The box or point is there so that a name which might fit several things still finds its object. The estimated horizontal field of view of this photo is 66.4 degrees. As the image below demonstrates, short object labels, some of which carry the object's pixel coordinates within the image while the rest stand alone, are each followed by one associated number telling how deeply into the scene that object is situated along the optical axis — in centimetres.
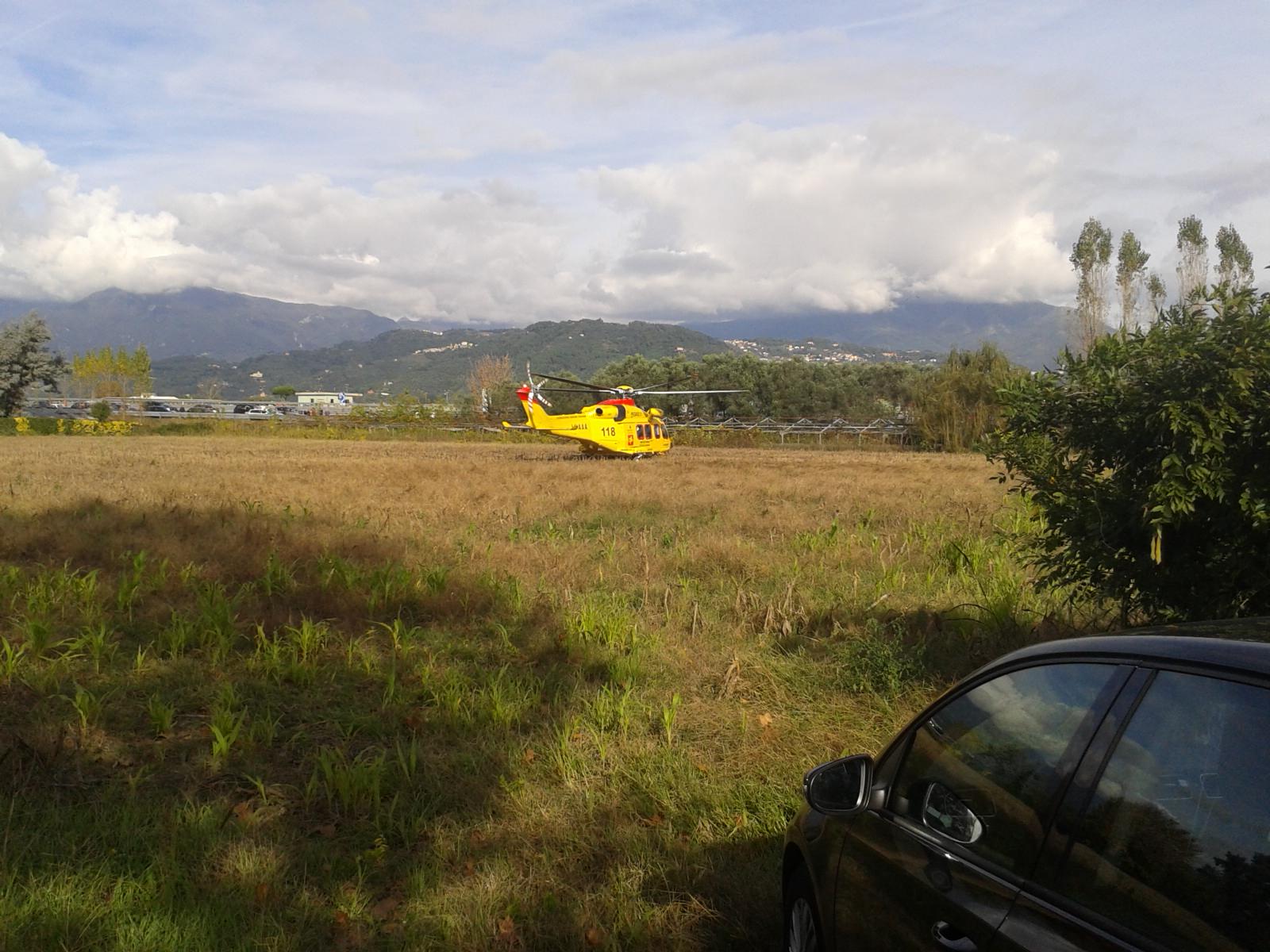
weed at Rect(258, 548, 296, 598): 895
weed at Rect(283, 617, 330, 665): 705
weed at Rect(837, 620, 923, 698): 640
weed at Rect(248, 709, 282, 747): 566
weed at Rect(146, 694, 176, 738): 568
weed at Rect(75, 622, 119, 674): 675
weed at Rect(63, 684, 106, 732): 565
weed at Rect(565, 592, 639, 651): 750
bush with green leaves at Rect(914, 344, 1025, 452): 4738
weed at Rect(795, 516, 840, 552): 1195
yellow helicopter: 3488
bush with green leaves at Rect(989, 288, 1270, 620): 509
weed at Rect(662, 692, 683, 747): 566
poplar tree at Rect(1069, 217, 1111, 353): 4694
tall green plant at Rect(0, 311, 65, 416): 5966
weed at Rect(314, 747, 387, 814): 489
